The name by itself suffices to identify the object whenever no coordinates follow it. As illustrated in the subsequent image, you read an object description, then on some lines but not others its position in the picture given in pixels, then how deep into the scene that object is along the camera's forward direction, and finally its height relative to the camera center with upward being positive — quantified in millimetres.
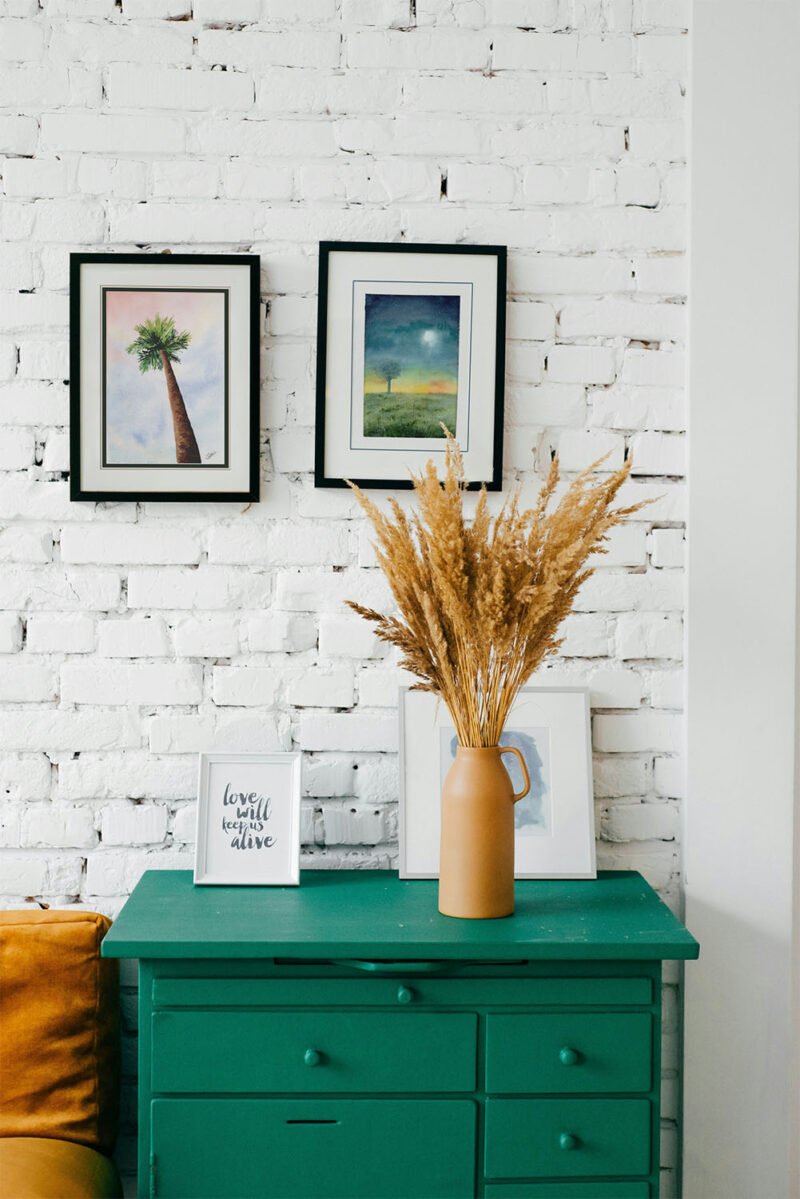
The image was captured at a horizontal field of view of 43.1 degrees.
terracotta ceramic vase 1538 -383
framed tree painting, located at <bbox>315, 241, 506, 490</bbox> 1822 +415
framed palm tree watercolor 1810 +369
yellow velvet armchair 1604 -738
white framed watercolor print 1763 -337
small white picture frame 1700 -400
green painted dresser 1449 -693
